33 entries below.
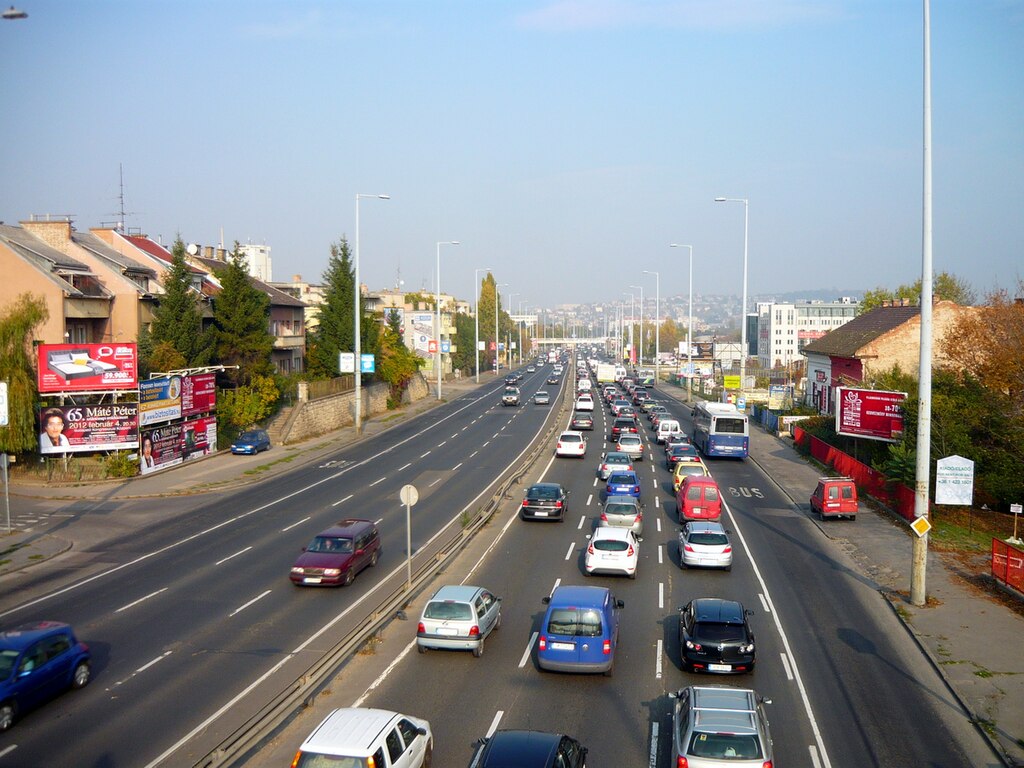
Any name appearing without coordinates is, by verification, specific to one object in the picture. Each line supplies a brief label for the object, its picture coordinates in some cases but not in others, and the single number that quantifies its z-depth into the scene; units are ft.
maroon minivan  76.07
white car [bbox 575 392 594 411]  229.45
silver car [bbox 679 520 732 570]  83.10
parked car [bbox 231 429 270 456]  165.27
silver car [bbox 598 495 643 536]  96.32
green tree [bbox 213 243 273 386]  181.47
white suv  36.45
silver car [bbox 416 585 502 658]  59.36
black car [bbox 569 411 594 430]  202.90
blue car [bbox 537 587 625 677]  55.42
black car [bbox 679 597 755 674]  55.98
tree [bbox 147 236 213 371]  170.09
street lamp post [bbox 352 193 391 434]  187.11
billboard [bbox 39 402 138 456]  134.95
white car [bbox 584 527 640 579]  79.61
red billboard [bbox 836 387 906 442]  134.72
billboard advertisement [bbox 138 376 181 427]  141.90
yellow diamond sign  72.43
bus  162.50
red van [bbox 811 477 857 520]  110.83
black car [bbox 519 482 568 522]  104.99
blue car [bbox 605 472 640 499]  116.26
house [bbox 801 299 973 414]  183.46
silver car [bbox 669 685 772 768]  39.68
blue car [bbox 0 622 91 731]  47.75
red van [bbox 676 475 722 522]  102.63
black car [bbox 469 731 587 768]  36.55
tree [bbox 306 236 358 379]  232.32
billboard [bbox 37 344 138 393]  133.18
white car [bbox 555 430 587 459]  159.02
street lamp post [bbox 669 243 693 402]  273.91
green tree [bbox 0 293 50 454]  130.00
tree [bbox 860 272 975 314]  362.53
